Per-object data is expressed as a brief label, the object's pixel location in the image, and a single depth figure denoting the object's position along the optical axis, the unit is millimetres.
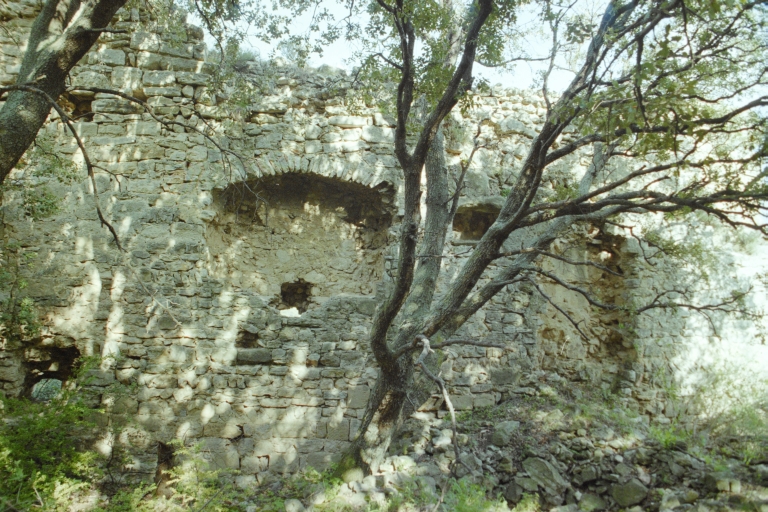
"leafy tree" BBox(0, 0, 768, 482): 3430
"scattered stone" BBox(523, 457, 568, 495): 4730
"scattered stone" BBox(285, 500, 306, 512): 4453
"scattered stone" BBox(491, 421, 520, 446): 5391
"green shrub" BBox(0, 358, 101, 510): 4102
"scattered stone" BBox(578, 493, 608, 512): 4543
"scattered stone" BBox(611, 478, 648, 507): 4455
